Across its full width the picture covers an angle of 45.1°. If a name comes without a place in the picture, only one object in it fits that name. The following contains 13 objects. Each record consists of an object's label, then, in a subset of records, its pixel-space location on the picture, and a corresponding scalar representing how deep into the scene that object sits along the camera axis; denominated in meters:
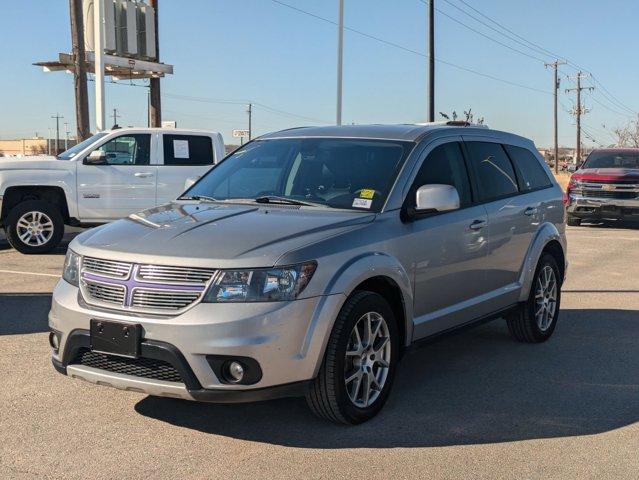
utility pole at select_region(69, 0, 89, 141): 18.50
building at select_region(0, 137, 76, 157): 85.32
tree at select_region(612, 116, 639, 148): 80.86
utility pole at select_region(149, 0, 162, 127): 23.66
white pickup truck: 11.73
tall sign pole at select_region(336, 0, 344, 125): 22.60
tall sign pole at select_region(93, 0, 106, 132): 18.45
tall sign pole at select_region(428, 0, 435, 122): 26.59
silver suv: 3.90
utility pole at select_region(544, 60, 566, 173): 63.47
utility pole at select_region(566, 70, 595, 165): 76.12
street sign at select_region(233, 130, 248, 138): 29.91
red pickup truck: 16.91
